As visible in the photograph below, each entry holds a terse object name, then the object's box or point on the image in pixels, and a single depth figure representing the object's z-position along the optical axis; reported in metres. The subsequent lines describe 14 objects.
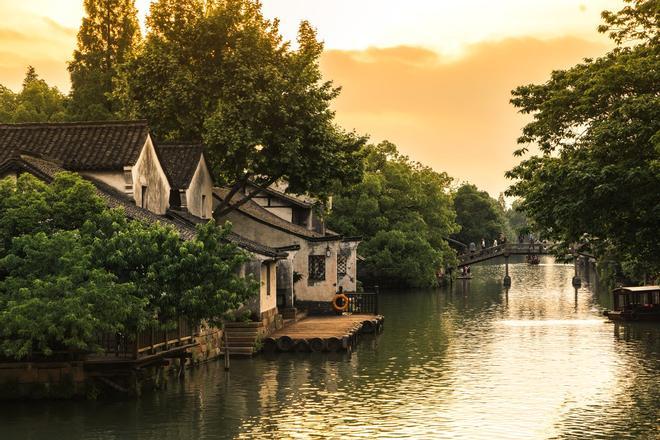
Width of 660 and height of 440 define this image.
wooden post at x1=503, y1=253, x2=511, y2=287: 114.34
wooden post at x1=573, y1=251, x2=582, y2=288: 111.18
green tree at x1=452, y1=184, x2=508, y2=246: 170.00
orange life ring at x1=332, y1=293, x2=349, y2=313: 60.22
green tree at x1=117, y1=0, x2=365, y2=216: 58.53
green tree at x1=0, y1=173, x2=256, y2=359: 31.62
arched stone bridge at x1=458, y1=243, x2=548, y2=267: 122.19
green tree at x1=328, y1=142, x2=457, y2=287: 102.19
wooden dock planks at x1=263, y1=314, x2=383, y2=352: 46.69
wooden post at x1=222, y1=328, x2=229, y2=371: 40.73
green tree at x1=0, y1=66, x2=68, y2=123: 98.06
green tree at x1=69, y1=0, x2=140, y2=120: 86.06
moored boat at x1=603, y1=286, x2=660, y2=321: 65.25
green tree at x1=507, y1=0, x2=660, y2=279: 33.97
